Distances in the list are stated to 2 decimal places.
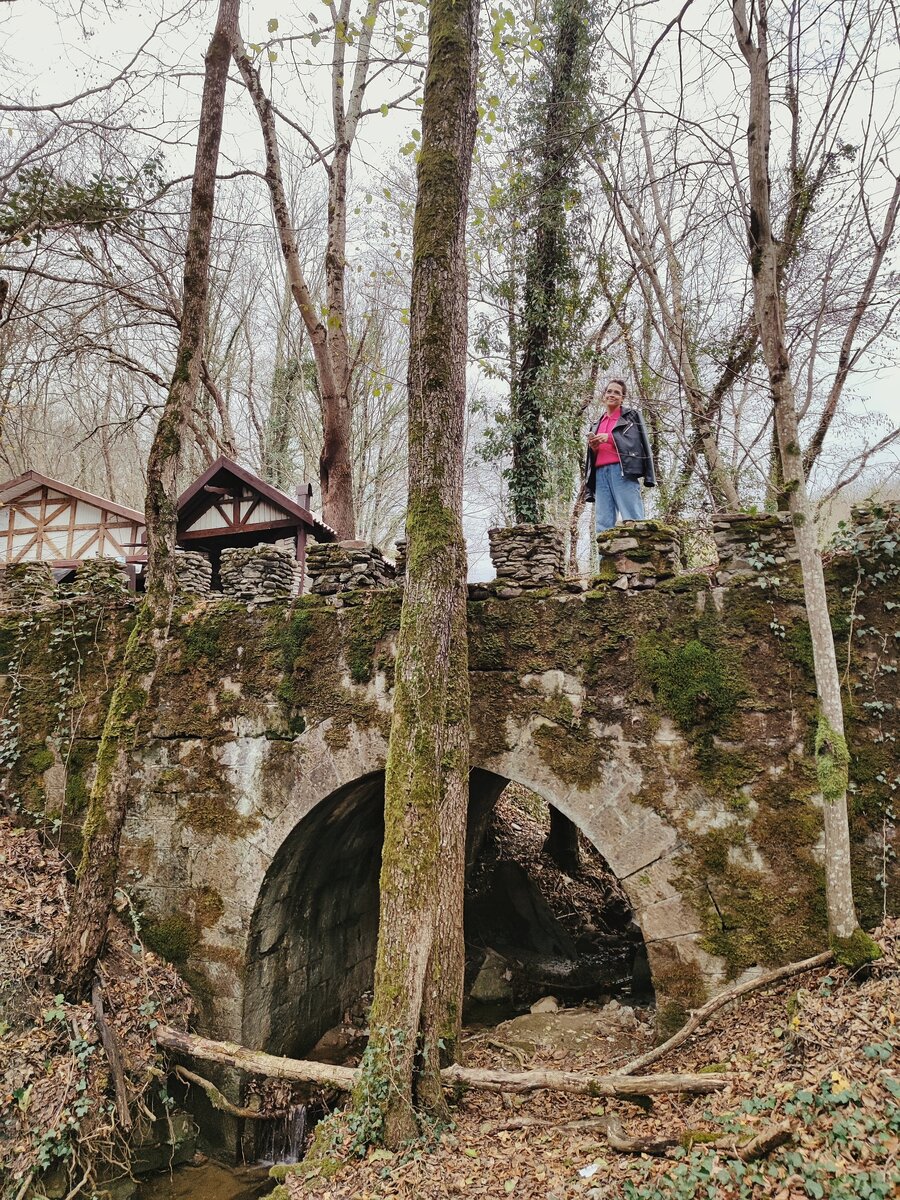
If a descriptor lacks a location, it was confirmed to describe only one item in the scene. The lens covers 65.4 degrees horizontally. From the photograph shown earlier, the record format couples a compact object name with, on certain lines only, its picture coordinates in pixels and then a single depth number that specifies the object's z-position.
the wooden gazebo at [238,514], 11.10
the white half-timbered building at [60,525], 13.45
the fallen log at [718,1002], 4.16
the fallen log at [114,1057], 4.91
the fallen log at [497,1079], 3.73
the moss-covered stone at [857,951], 3.93
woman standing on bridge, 6.09
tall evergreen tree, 10.01
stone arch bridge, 4.51
